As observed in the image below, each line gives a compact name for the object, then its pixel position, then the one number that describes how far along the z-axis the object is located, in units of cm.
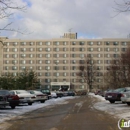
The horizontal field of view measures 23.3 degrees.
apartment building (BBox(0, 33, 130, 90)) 12369
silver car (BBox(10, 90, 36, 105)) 2997
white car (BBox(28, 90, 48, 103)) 3376
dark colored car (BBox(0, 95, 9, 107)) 2228
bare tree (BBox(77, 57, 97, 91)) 11494
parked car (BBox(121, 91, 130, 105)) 2547
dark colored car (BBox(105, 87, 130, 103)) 3094
